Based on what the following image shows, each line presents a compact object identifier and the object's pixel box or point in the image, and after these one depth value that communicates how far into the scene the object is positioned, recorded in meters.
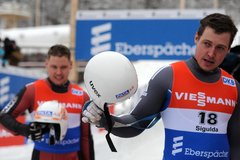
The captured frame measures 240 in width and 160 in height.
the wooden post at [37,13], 73.37
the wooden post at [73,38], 19.49
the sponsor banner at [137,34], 12.90
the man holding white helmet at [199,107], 3.53
